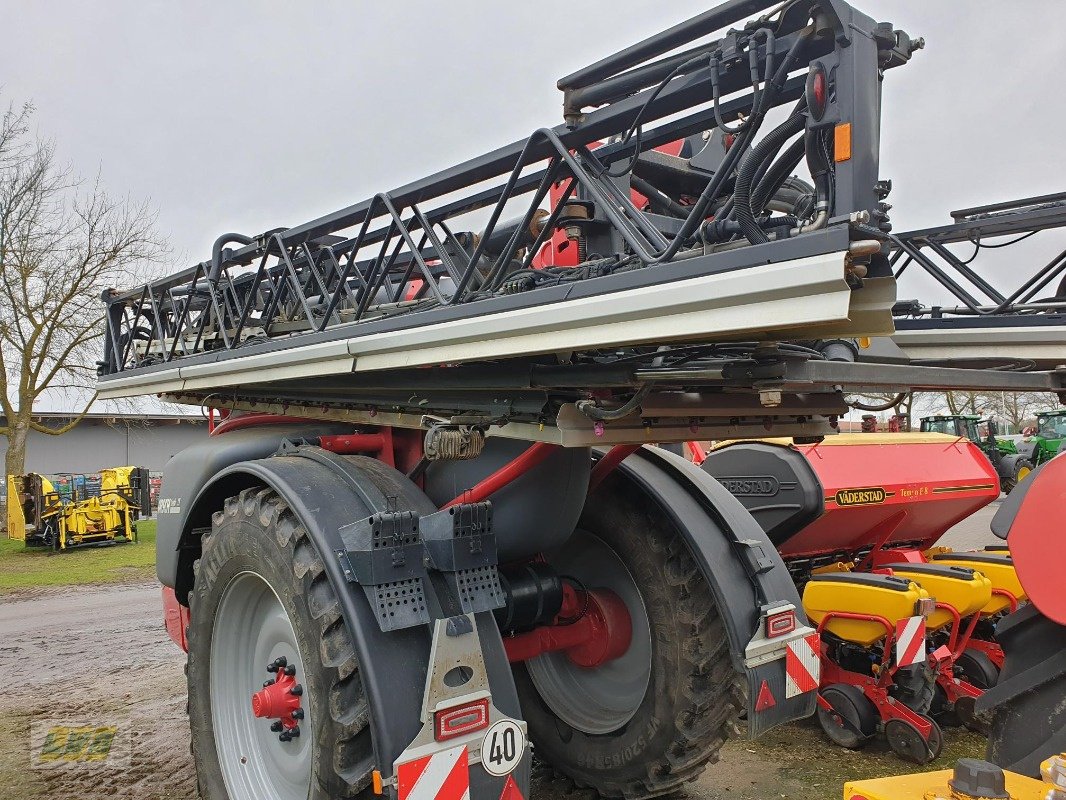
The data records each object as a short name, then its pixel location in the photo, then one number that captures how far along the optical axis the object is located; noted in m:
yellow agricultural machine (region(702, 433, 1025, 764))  4.62
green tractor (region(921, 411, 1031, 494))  19.52
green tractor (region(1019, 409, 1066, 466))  20.27
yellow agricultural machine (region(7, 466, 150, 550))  15.80
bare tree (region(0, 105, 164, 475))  16.72
